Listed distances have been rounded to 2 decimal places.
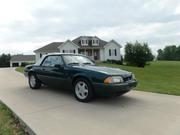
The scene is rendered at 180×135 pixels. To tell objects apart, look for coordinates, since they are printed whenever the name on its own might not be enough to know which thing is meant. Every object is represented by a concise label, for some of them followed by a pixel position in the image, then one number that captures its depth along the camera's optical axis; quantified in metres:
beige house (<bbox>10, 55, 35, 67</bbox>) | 59.75
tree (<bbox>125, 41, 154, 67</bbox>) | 34.59
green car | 5.17
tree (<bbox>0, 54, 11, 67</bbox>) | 58.84
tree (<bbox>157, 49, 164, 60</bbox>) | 107.14
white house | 38.44
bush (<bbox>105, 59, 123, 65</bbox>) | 39.12
